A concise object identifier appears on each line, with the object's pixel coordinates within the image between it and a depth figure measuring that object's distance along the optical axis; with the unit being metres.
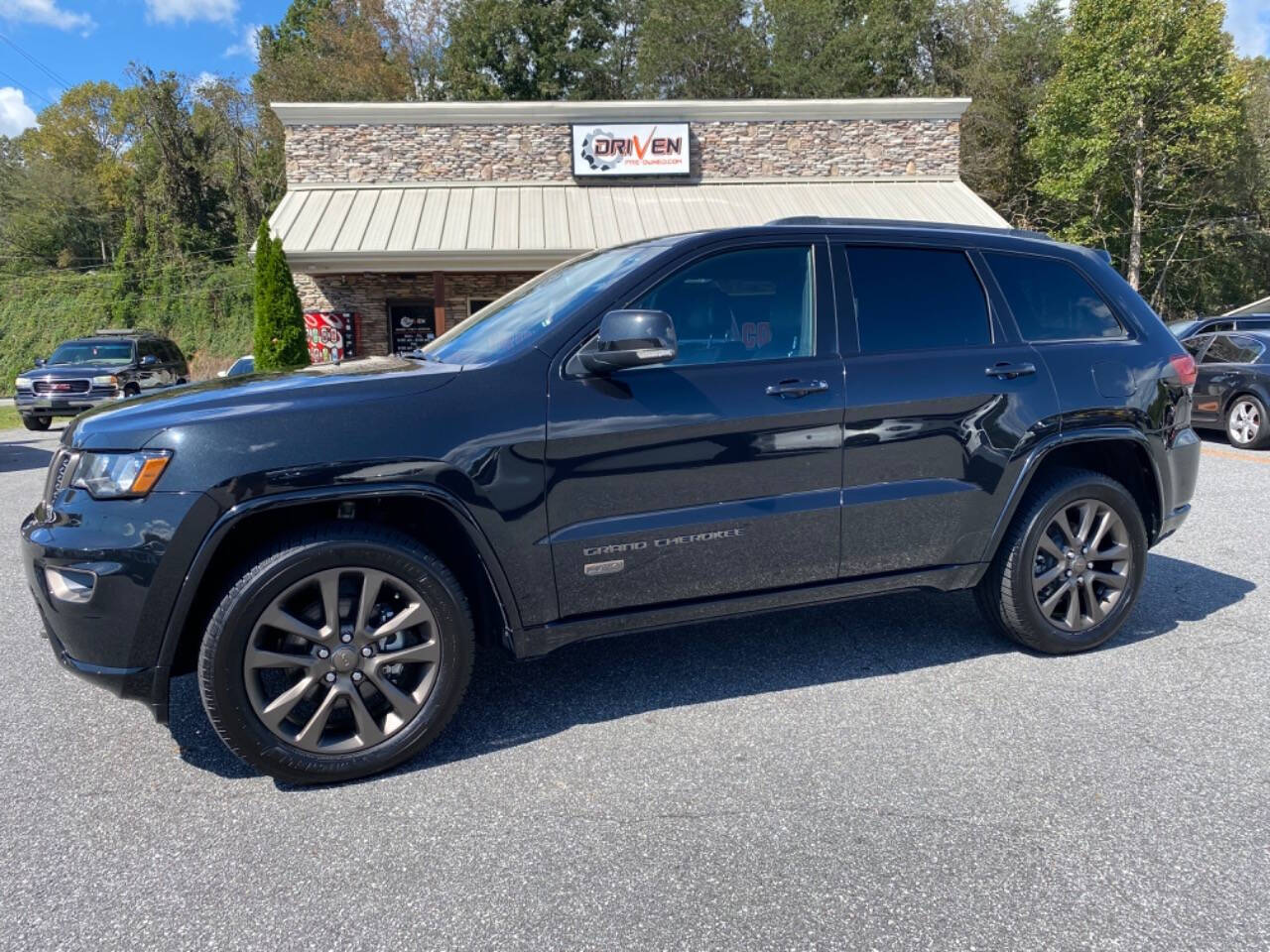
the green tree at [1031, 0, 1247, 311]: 25.73
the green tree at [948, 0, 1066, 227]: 33.00
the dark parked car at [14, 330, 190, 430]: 15.45
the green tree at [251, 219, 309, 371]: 15.15
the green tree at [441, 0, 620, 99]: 36.12
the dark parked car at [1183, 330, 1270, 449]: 10.77
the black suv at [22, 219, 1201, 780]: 2.79
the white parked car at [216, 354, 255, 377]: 10.94
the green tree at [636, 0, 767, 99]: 36.53
